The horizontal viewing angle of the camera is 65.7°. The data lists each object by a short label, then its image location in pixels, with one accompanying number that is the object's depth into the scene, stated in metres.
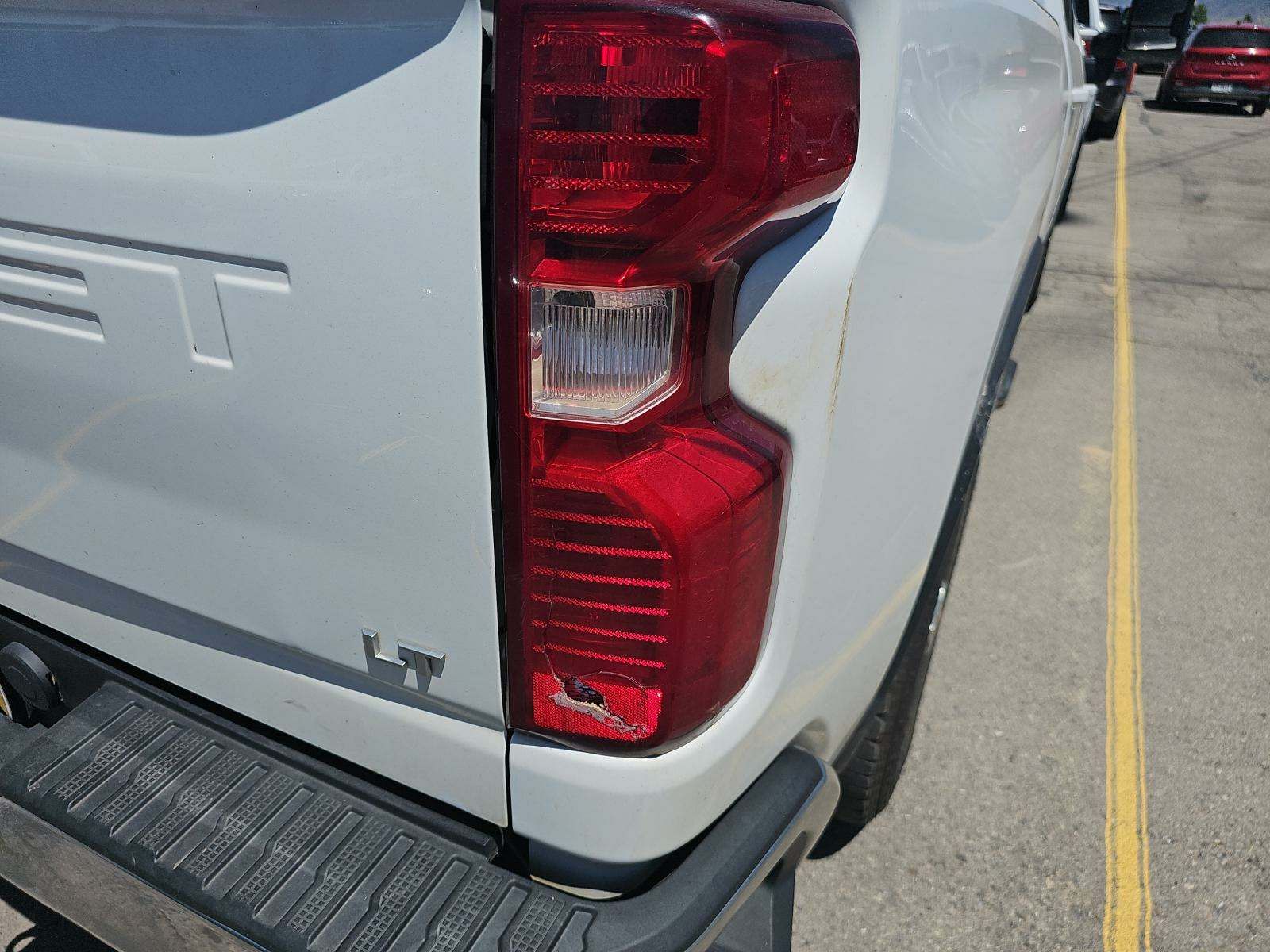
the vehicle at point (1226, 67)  18.30
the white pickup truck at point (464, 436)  1.02
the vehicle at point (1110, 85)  5.33
